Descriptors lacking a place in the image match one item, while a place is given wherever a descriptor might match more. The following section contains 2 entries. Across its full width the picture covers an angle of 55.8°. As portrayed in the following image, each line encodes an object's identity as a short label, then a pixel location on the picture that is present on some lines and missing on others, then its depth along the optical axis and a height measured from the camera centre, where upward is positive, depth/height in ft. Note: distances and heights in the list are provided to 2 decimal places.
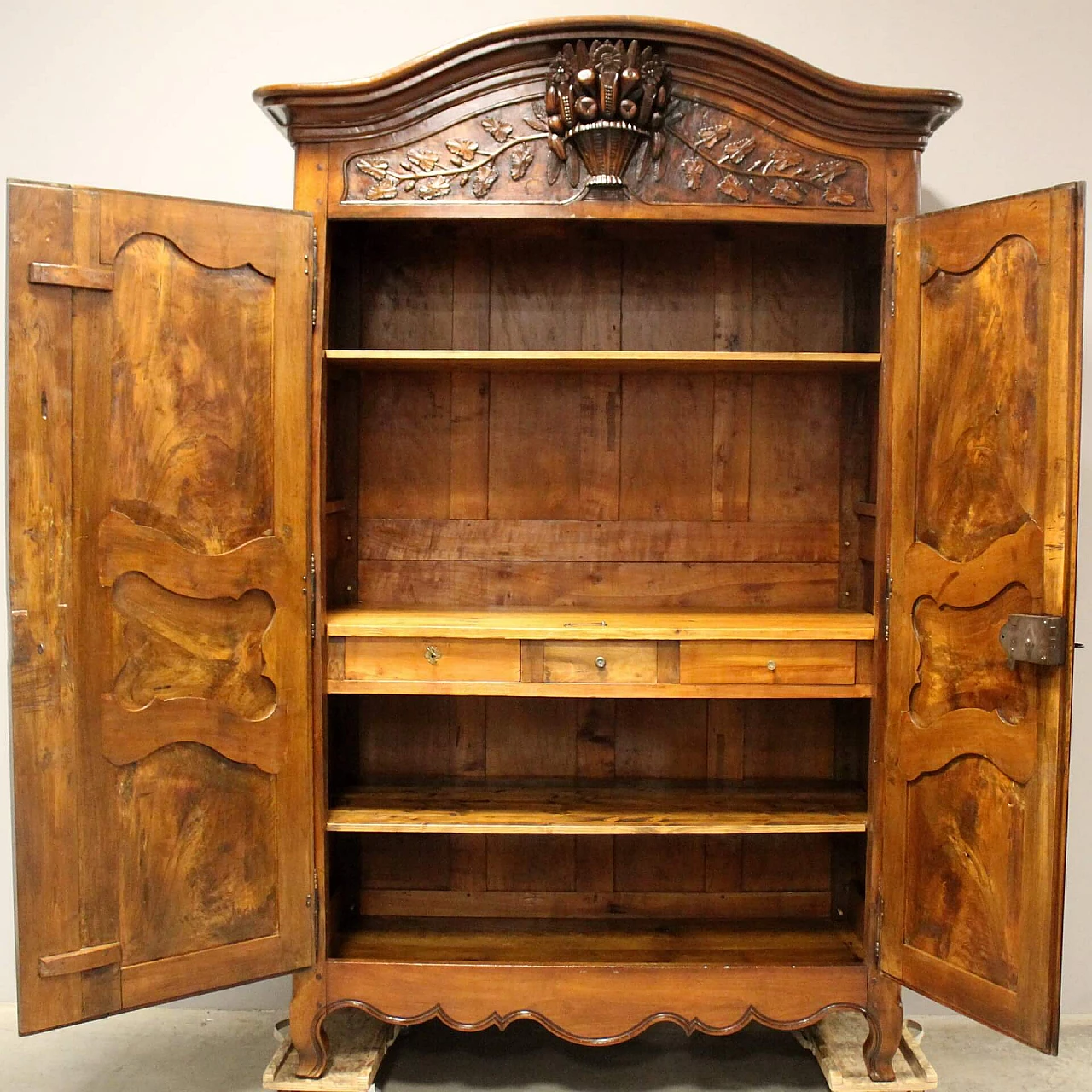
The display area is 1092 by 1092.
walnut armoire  6.84 -0.46
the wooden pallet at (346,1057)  7.69 -4.35
